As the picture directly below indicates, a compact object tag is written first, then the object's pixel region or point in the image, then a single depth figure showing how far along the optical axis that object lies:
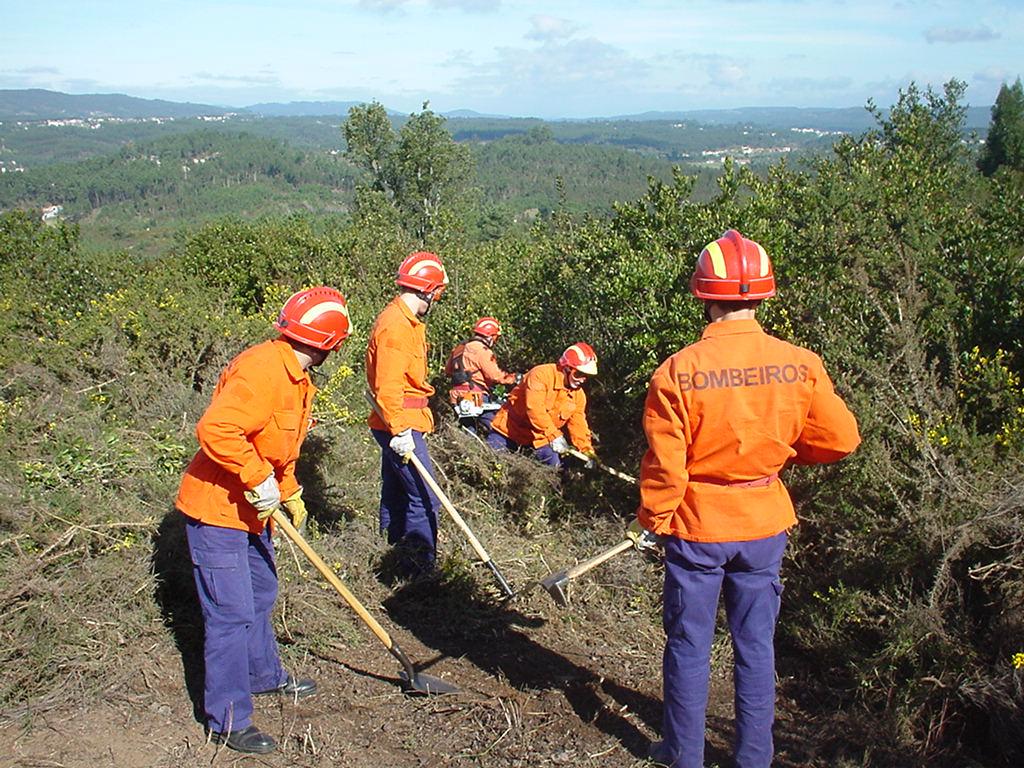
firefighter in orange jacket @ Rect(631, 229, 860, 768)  2.96
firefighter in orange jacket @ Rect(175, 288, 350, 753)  3.35
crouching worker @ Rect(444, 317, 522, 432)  7.55
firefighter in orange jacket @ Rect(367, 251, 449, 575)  4.88
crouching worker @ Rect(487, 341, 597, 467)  6.18
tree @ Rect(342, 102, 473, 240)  45.22
